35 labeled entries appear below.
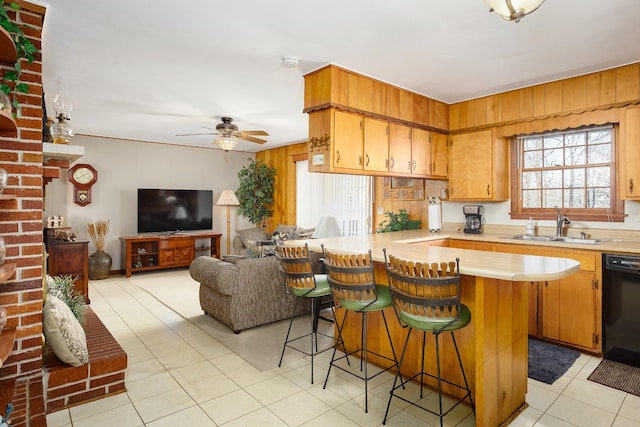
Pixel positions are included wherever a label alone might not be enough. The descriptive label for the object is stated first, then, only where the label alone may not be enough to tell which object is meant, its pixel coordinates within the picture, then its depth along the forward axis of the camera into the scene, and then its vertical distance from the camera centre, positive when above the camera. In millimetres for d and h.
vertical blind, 6070 +168
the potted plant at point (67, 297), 2818 -681
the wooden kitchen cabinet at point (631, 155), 3260 +466
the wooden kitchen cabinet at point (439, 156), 4448 +643
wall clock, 6474 +511
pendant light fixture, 1691 +928
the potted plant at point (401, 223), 4898 -186
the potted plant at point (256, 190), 7992 +415
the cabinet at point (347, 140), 3365 +635
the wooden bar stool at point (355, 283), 2352 -477
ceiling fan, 5211 +1045
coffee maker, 4387 -121
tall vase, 6342 -956
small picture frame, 5090 +287
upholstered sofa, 3695 -859
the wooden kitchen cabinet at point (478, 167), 4246 +492
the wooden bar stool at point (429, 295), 1968 -469
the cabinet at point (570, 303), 3178 -852
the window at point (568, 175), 3682 +359
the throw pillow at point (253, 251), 4444 -506
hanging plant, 1969 +808
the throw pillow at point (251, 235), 7520 -525
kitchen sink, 3478 -305
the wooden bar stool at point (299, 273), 2695 -468
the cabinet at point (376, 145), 3650 +644
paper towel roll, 4641 -102
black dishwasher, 2955 -812
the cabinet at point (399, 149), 3928 +649
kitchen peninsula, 2102 -733
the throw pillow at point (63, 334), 2285 -779
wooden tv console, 6723 -782
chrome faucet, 3777 -136
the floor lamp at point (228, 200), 7605 +190
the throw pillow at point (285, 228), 7059 -372
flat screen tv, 7102 -14
